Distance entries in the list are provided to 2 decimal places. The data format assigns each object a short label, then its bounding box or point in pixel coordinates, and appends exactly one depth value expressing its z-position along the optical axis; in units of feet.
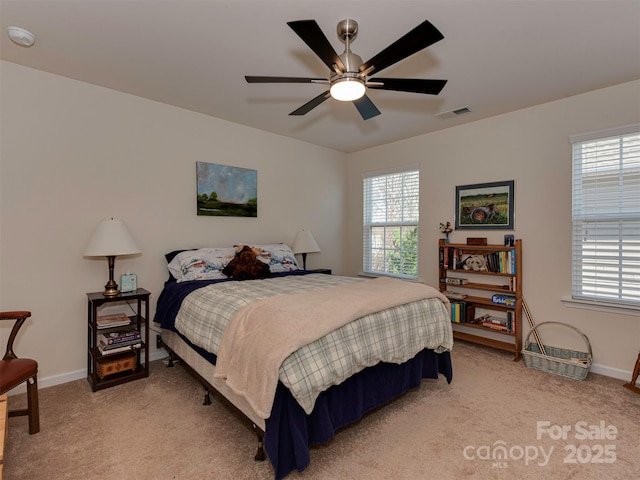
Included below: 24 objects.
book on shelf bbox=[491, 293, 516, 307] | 11.03
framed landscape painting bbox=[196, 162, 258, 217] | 11.79
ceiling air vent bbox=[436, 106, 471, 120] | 11.15
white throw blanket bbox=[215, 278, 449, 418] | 5.14
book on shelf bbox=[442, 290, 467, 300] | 12.19
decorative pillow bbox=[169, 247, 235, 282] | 10.18
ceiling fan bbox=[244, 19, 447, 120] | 5.19
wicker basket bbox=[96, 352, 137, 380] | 8.71
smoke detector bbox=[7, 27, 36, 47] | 6.89
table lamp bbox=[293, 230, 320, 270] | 13.94
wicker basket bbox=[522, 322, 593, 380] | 9.20
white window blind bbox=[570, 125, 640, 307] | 9.20
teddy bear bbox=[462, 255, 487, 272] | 11.85
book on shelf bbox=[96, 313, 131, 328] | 8.81
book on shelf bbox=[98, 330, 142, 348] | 8.84
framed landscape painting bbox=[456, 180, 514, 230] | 11.57
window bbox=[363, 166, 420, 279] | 14.61
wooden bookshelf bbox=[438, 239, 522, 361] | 10.89
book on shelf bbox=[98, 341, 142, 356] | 8.74
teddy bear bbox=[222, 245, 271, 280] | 10.32
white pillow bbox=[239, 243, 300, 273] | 12.00
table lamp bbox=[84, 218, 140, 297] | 8.61
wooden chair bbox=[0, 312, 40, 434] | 6.07
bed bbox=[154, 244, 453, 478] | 5.27
